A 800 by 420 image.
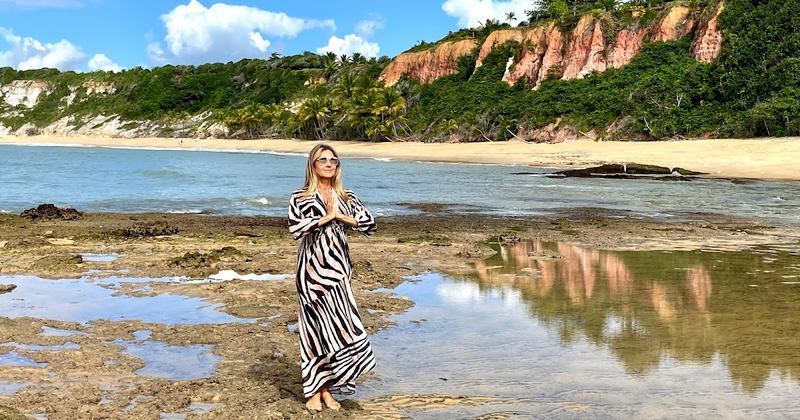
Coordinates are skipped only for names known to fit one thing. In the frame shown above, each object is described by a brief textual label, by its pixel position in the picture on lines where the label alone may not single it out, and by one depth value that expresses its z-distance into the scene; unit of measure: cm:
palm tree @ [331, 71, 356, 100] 8605
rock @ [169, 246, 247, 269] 994
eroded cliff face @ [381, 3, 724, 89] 5619
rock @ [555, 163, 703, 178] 3194
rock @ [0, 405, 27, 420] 430
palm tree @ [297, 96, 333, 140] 8059
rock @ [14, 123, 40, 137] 12694
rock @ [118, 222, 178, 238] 1335
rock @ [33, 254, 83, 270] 970
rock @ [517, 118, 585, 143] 5623
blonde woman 481
